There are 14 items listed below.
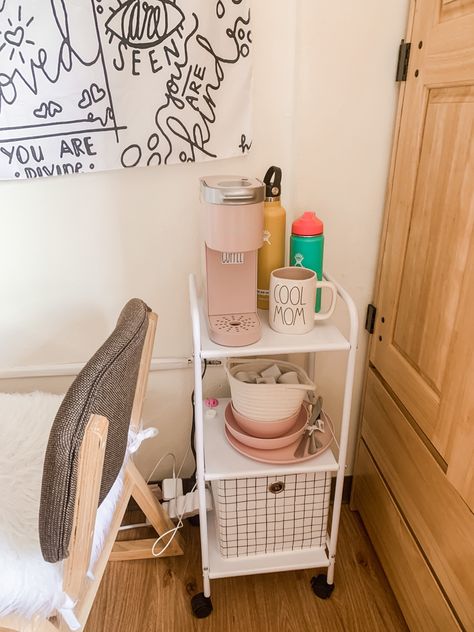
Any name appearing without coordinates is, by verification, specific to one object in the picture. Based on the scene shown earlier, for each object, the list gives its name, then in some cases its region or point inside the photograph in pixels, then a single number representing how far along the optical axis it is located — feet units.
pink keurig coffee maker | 3.10
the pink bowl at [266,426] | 3.87
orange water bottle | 3.68
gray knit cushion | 2.35
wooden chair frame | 2.41
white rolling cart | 3.40
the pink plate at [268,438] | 3.90
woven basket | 3.69
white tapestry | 3.51
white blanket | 2.72
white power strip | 4.90
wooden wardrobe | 3.10
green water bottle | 3.68
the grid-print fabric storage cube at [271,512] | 4.06
